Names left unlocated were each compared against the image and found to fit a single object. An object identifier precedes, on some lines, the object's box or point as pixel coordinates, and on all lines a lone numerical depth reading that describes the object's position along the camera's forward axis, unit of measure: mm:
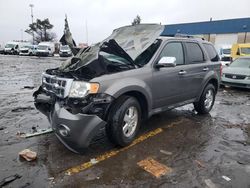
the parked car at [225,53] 14960
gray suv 2706
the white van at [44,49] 28844
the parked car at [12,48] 32199
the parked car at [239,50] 12895
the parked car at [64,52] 27867
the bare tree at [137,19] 50577
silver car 7504
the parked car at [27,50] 30936
